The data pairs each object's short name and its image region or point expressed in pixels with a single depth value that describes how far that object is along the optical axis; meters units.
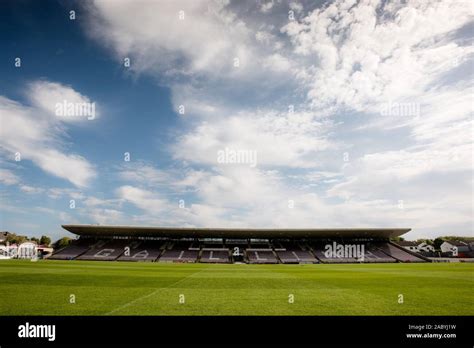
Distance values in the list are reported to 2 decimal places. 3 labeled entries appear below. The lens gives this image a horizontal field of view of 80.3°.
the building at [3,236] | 103.33
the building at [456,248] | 93.62
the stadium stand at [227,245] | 62.12
